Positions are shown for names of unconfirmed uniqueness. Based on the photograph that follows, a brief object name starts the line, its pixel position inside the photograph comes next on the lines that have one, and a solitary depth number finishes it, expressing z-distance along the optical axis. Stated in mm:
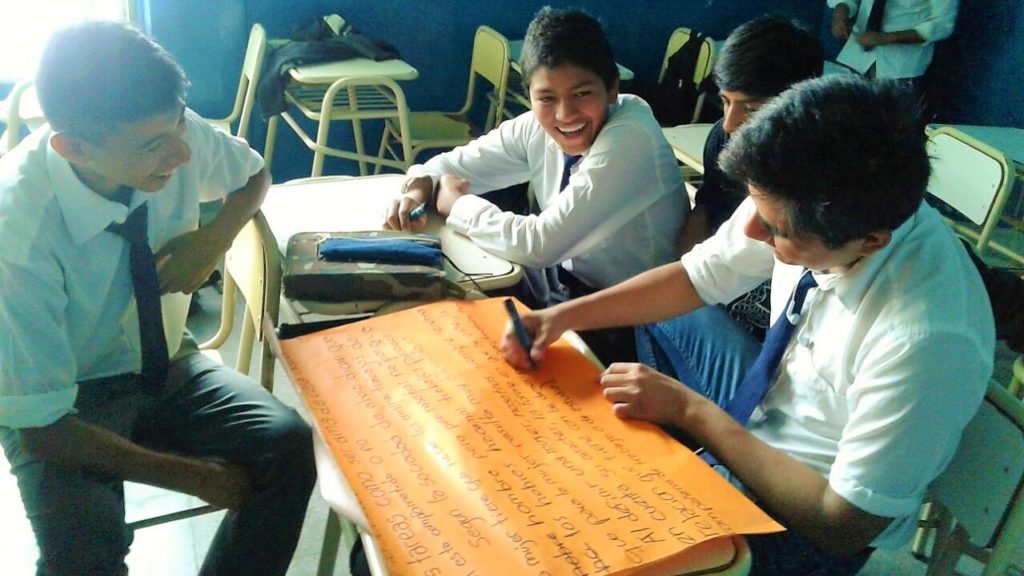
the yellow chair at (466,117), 3276
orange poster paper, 791
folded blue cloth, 1295
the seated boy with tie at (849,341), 878
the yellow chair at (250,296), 1244
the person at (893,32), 3812
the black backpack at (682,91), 3781
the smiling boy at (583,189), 1539
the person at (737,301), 1365
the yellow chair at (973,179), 2221
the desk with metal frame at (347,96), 3045
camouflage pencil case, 1235
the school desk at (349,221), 1262
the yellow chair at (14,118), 2660
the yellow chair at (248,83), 3148
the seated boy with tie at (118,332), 1031
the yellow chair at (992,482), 957
